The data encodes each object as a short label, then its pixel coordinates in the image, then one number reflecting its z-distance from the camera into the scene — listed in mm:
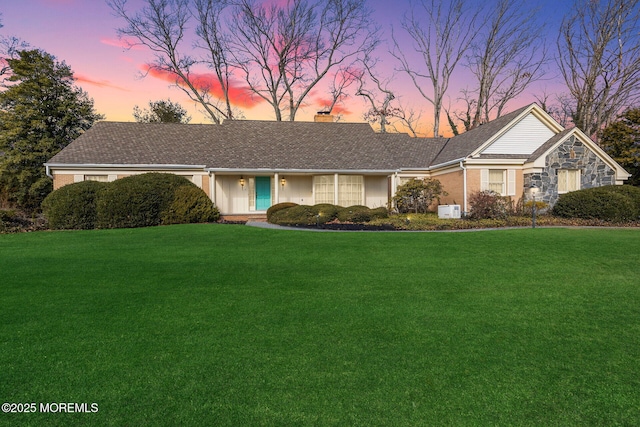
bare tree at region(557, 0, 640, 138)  28891
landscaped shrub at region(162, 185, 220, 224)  15641
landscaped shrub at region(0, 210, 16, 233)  14148
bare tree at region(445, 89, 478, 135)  36938
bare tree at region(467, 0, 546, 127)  33281
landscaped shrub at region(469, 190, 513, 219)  16969
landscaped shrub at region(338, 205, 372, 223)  17031
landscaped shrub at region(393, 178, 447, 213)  18141
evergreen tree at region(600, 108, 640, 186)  21125
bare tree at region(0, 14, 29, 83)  25250
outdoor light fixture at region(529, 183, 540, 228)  17859
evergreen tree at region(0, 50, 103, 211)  24109
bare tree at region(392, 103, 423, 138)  38156
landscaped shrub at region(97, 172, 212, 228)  14914
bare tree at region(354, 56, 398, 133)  35938
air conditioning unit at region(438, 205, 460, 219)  17969
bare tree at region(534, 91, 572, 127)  35616
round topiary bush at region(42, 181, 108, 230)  14664
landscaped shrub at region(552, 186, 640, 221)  15578
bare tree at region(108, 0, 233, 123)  30250
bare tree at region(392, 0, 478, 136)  34156
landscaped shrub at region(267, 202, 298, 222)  18423
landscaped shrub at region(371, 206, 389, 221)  17803
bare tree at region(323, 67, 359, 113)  35125
